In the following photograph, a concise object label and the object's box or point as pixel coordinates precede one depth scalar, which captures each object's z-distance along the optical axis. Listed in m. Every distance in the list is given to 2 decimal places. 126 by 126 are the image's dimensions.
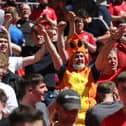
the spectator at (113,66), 14.80
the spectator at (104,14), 22.41
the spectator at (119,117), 9.56
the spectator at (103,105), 11.79
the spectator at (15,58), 14.93
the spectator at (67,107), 9.91
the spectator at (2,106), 9.99
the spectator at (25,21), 20.37
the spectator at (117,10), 22.53
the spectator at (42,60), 15.75
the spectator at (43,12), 22.10
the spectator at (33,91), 11.46
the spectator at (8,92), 12.12
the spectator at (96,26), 20.31
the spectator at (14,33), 18.17
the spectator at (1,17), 16.75
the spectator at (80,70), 14.52
